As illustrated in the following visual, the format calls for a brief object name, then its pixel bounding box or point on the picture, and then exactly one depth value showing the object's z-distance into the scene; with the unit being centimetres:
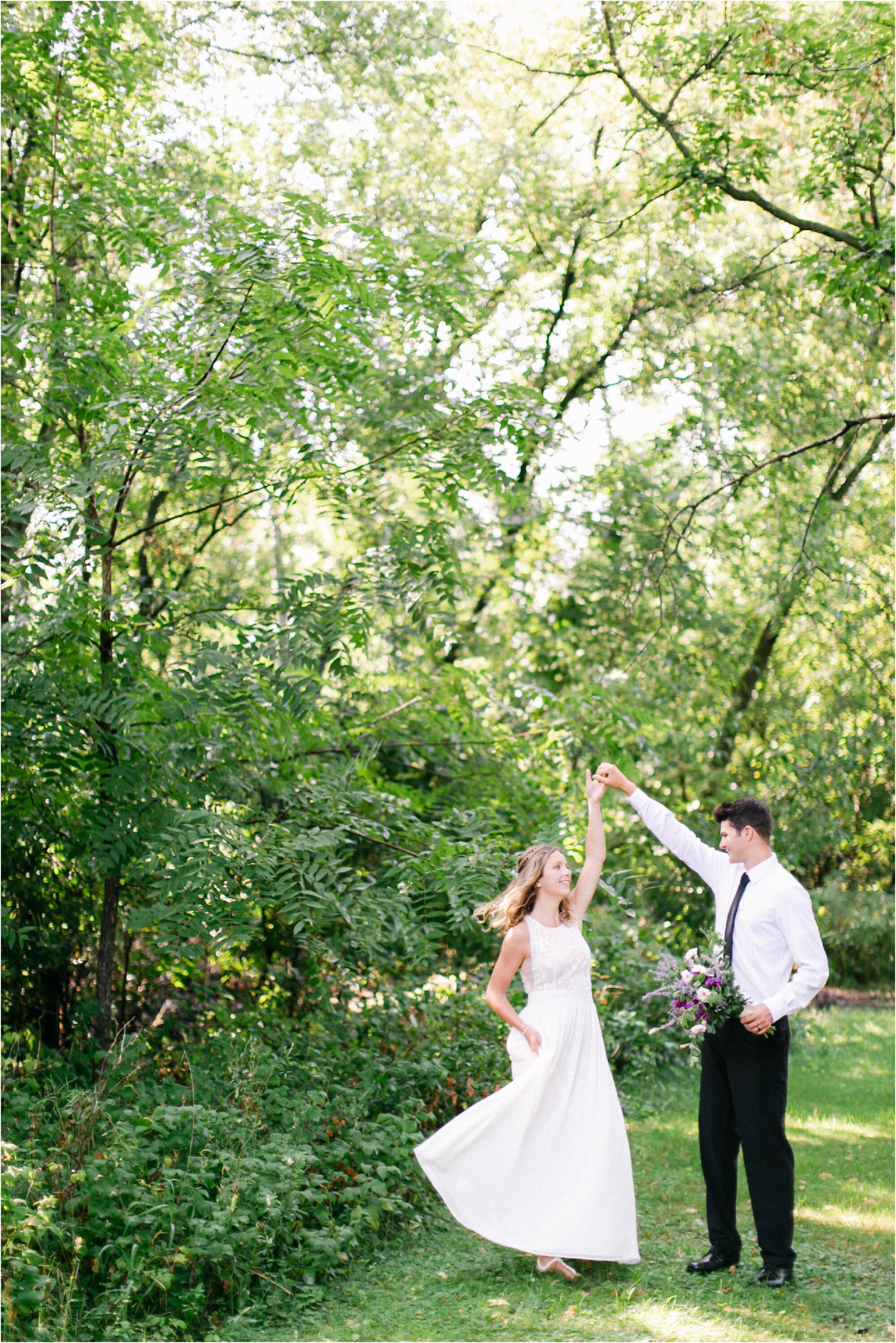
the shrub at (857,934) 1543
